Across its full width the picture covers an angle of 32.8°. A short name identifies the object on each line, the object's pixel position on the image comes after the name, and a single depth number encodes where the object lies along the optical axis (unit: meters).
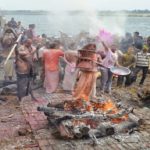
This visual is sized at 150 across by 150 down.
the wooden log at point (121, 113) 6.07
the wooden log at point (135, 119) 6.15
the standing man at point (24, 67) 7.55
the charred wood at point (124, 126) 5.93
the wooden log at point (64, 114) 5.87
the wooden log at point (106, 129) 5.79
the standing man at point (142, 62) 9.57
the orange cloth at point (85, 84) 7.36
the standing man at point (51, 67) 8.32
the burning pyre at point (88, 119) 5.67
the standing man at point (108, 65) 8.72
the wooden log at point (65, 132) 5.61
